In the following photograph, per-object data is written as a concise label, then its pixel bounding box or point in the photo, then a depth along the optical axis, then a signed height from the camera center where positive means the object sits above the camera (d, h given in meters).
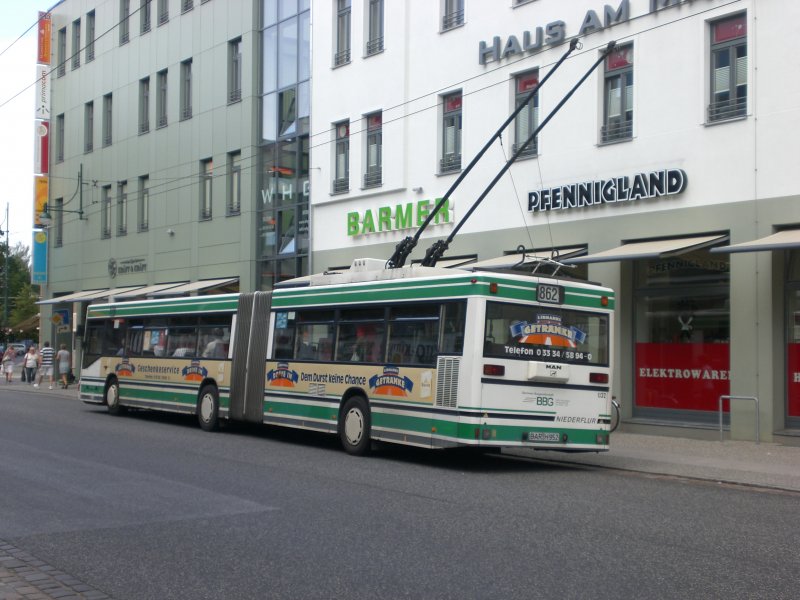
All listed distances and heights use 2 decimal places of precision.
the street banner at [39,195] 44.53 +7.03
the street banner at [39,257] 45.09 +4.37
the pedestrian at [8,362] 43.25 -0.28
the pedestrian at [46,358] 40.31 -0.08
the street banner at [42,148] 45.03 +9.13
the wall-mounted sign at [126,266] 38.28 +3.47
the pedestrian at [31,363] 42.88 -0.31
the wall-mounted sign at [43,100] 45.31 +11.31
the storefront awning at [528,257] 20.48 +2.18
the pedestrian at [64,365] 37.84 -0.33
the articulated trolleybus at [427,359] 13.59 +0.04
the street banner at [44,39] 44.78 +13.90
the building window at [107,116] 41.12 +9.69
